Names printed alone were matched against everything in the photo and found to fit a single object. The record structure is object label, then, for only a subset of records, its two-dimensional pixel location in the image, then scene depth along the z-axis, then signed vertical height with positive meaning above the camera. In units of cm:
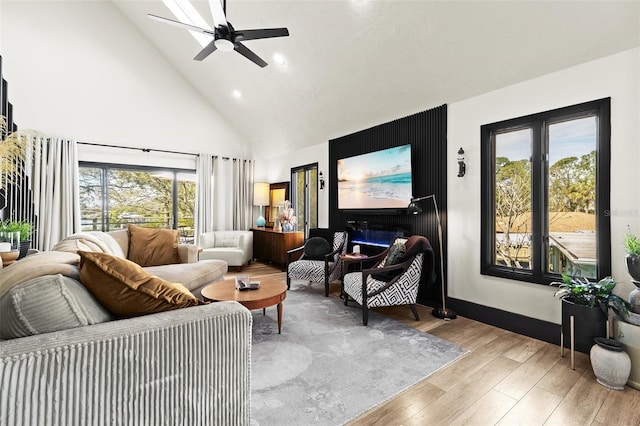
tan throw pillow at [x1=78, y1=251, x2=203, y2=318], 125 -32
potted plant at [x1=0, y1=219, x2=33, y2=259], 237 -18
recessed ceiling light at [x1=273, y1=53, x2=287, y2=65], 394 +211
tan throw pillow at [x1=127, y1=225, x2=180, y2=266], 382 -44
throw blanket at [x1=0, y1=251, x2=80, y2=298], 114 -24
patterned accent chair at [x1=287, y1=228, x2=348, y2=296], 408 -73
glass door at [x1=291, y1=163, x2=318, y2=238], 572 +37
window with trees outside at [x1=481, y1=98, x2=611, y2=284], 242 +16
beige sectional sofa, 91 -52
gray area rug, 176 -116
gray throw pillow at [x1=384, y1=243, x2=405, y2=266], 331 -48
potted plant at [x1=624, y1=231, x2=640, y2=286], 203 -31
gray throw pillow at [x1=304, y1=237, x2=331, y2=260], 447 -54
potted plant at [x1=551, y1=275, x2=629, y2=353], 210 -71
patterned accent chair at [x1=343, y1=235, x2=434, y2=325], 302 -74
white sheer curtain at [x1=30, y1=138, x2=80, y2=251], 454 +39
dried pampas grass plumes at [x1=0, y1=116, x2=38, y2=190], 246 +55
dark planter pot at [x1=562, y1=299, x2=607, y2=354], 217 -84
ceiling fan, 251 +159
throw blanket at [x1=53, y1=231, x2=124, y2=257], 237 -27
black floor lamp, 323 -62
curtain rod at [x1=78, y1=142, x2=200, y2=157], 500 +121
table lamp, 664 +41
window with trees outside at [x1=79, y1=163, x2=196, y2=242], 517 +31
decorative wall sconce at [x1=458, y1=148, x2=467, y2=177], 327 +54
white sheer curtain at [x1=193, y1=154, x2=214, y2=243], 602 +38
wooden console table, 557 -60
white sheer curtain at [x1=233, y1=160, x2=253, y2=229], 657 +44
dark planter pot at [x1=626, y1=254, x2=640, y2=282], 202 -38
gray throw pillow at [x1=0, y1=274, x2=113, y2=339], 102 -34
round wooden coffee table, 246 -72
